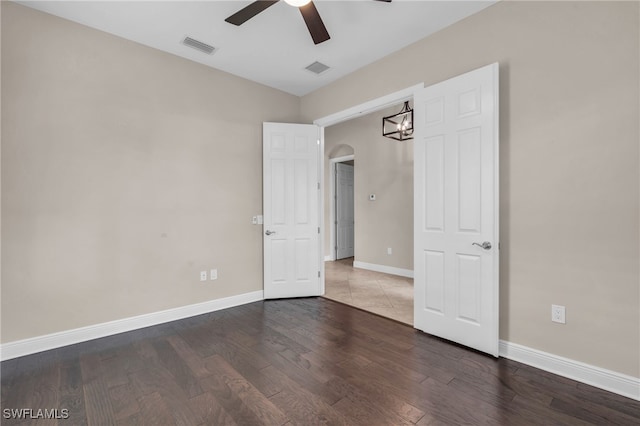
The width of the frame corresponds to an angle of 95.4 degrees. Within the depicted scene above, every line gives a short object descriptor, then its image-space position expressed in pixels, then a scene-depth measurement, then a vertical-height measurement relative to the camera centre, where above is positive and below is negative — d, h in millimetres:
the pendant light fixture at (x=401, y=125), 4887 +1538
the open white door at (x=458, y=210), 2439 -4
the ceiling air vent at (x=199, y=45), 3076 +1808
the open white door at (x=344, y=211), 7355 -25
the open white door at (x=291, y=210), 4055 +6
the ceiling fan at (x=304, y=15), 2105 +1484
